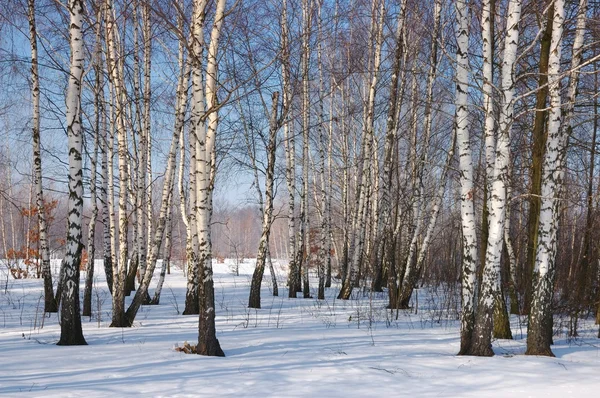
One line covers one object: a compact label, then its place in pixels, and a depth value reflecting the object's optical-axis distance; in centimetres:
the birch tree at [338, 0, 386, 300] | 1438
